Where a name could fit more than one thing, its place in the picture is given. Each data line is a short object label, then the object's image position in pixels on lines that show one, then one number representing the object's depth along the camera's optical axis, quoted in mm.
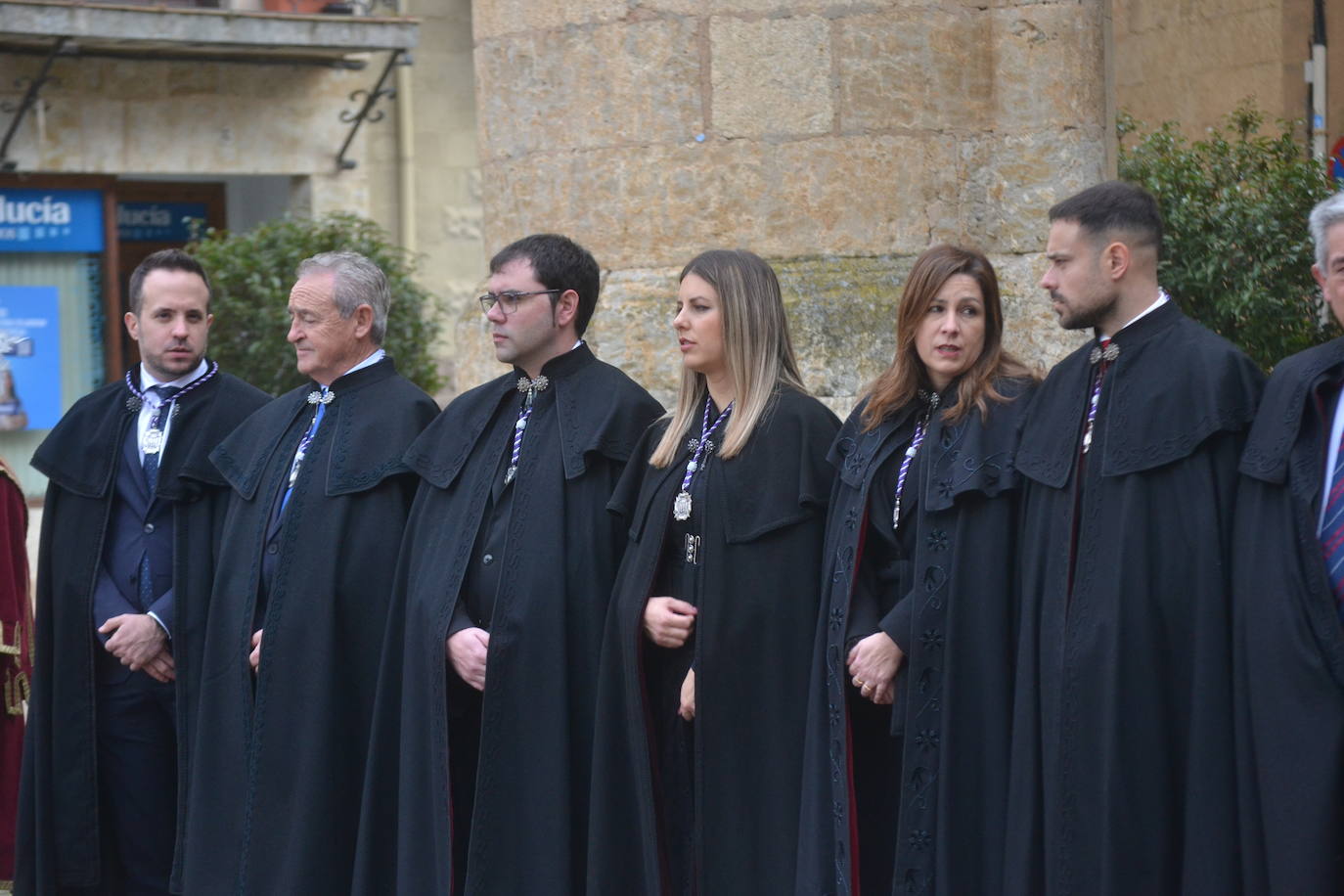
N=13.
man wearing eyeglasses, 9319
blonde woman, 8719
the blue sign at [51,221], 26984
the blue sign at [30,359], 27062
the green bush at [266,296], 19391
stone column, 11586
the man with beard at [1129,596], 7441
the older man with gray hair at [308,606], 10125
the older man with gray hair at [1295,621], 6969
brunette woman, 8125
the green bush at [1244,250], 15187
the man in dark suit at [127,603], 10992
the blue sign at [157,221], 28391
